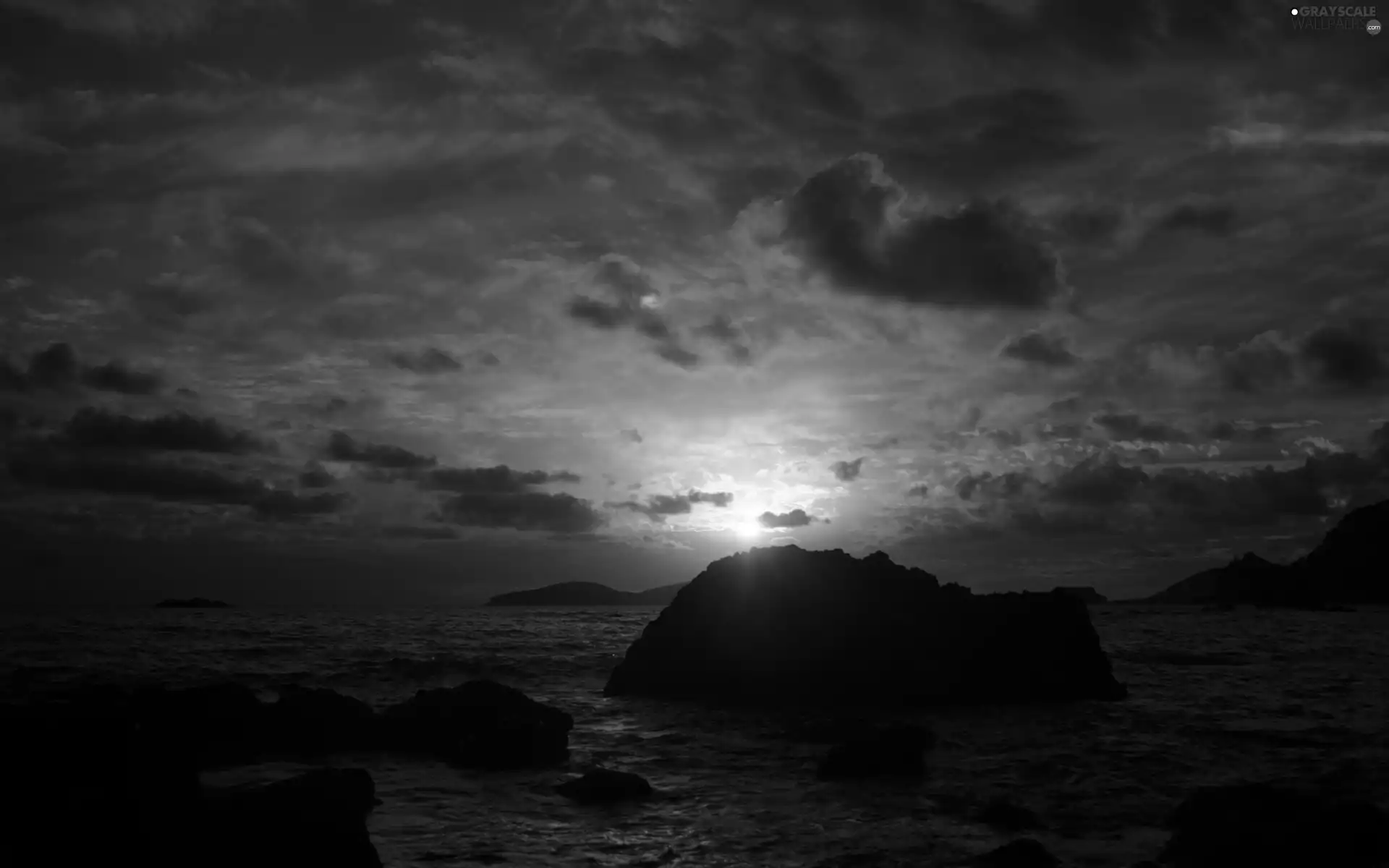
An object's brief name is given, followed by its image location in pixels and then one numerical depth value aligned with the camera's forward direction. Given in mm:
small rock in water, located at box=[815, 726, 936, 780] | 22234
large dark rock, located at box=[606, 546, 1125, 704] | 36781
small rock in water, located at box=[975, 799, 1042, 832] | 17719
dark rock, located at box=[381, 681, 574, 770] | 24375
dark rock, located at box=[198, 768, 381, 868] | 13578
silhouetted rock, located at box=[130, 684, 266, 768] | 24188
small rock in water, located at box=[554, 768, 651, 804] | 20156
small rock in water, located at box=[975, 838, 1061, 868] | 14867
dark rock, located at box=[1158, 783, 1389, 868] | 14773
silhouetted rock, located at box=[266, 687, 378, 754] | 25639
